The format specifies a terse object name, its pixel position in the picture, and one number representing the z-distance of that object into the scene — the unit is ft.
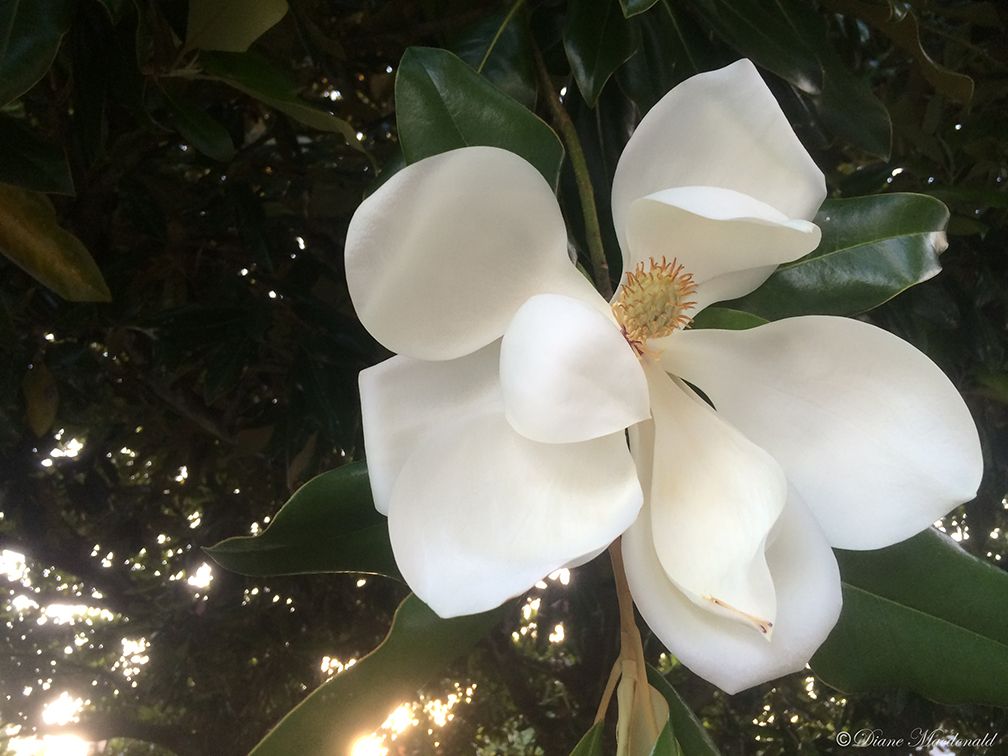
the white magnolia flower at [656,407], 1.00
